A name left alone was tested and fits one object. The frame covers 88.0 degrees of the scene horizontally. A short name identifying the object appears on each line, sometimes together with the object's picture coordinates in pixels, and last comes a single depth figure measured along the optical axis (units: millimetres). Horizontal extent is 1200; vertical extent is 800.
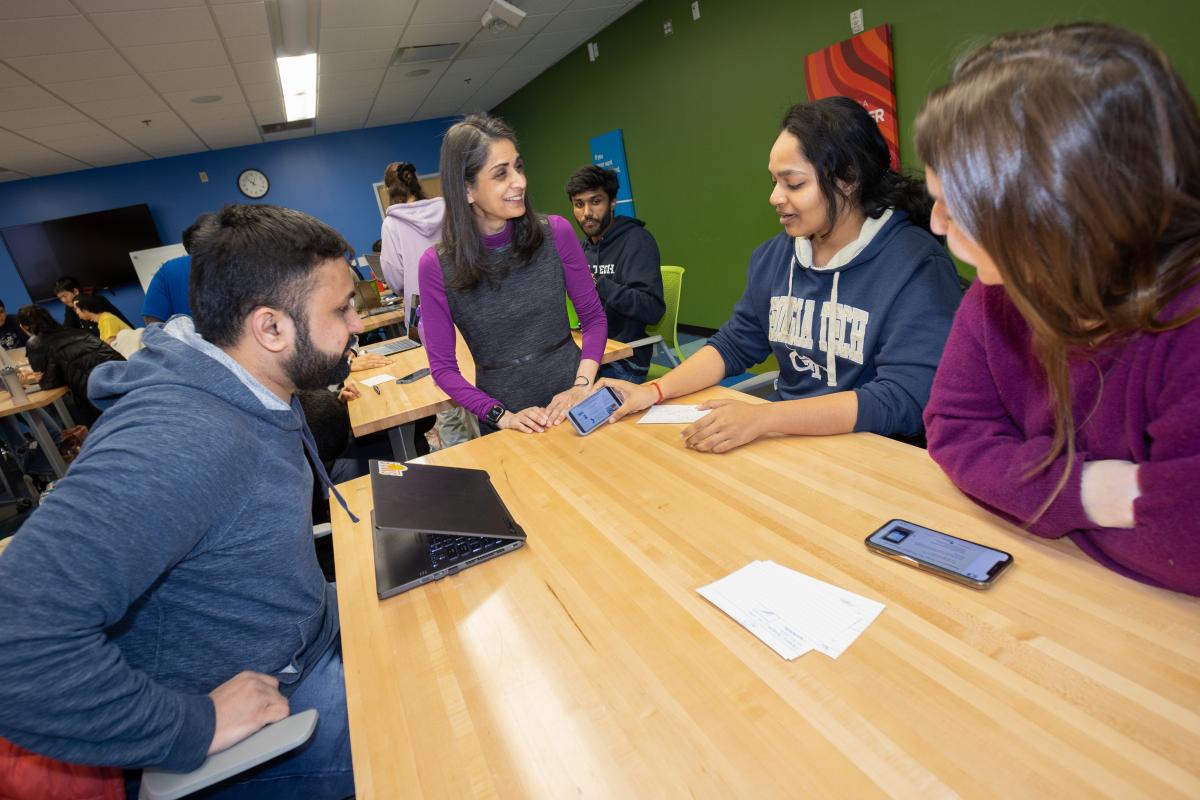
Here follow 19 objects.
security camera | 4676
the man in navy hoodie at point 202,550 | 713
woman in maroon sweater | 618
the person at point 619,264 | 2842
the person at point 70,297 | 6273
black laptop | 1036
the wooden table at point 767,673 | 591
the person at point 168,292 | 3047
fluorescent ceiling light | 5344
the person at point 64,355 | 4285
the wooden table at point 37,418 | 4102
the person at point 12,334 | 7344
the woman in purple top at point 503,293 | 1820
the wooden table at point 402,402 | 2180
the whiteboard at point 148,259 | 8195
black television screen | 7848
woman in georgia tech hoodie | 1315
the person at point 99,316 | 5730
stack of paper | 757
